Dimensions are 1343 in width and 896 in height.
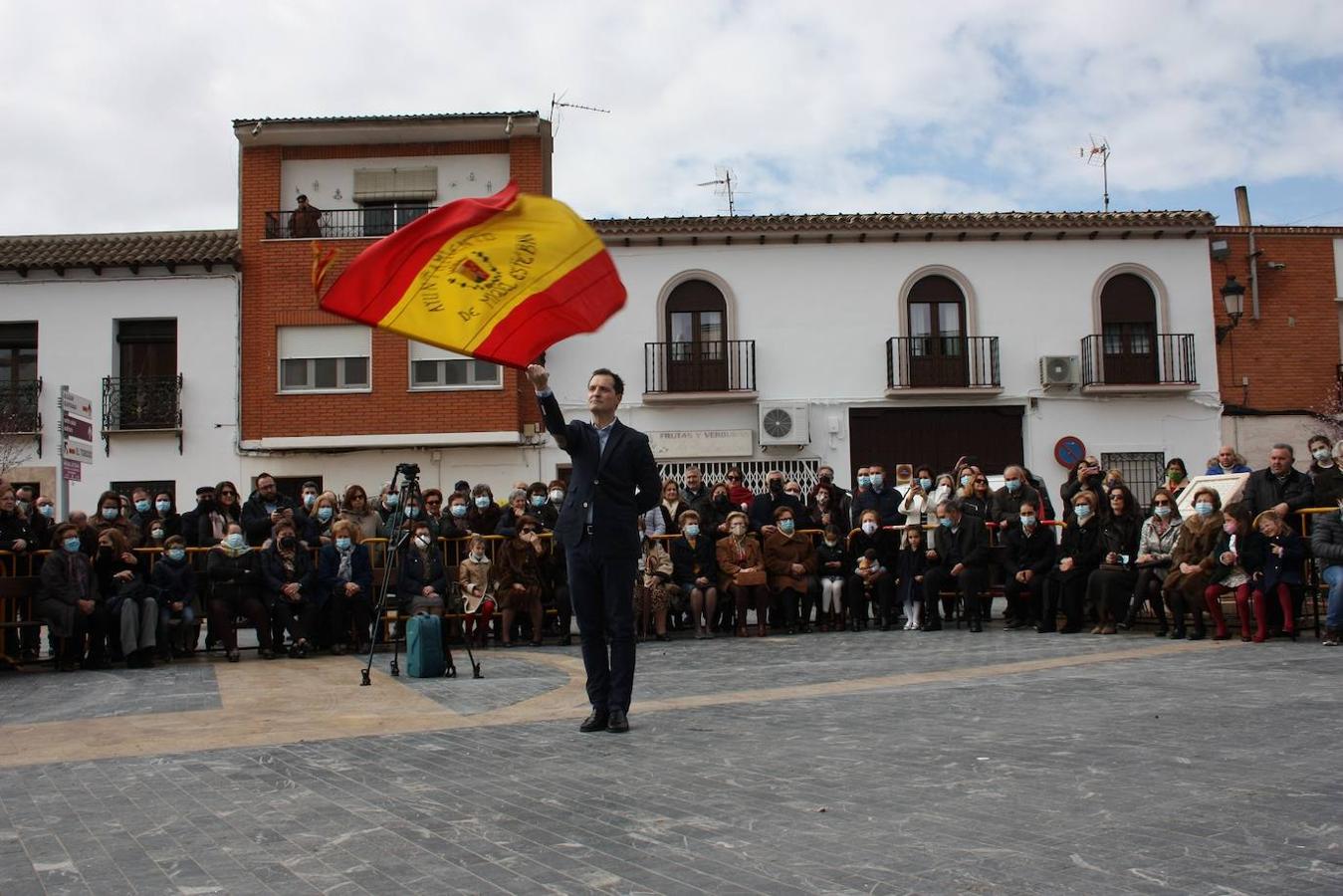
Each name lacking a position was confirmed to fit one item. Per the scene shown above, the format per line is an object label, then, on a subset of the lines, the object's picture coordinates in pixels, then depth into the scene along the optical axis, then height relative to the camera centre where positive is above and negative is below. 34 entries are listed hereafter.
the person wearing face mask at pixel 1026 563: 14.05 -0.62
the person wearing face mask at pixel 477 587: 13.48 -0.73
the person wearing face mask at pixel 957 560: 14.36 -0.58
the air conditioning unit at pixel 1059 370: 26.41 +2.95
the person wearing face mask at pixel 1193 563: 12.16 -0.57
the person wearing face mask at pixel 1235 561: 11.85 -0.54
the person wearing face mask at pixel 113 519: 13.30 +0.10
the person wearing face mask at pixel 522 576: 13.63 -0.63
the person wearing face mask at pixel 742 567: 14.41 -0.61
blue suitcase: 10.40 -1.06
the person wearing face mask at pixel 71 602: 11.97 -0.71
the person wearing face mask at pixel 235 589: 12.71 -0.66
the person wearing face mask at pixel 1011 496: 15.05 +0.17
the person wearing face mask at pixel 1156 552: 12.83 -0.46
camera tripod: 9.88 +0.01
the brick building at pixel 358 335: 26.05 +4.03
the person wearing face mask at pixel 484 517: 14.80 +0.05
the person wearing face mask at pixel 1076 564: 13.49 -0.61
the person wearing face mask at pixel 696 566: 14.39 -0.59
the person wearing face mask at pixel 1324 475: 12.52 +0.30
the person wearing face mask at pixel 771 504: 15.48 +0.14
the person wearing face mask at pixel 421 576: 12.75 -0.58
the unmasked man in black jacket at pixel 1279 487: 12.58 +0.18
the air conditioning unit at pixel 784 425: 25.95 +1.87
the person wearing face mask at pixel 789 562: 14.67 -0.58
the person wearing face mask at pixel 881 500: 15.56 +0.16
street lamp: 25.62 +4.31
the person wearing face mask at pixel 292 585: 12.82 -0.63
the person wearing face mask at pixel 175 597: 12.65 -0.72
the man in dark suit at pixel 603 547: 7.10 -0.16
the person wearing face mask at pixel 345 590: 13.09 -0.70
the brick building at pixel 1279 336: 27.22 +3.75
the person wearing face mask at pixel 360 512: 14.16 +0.13
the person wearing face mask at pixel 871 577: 14.71 -0.77
